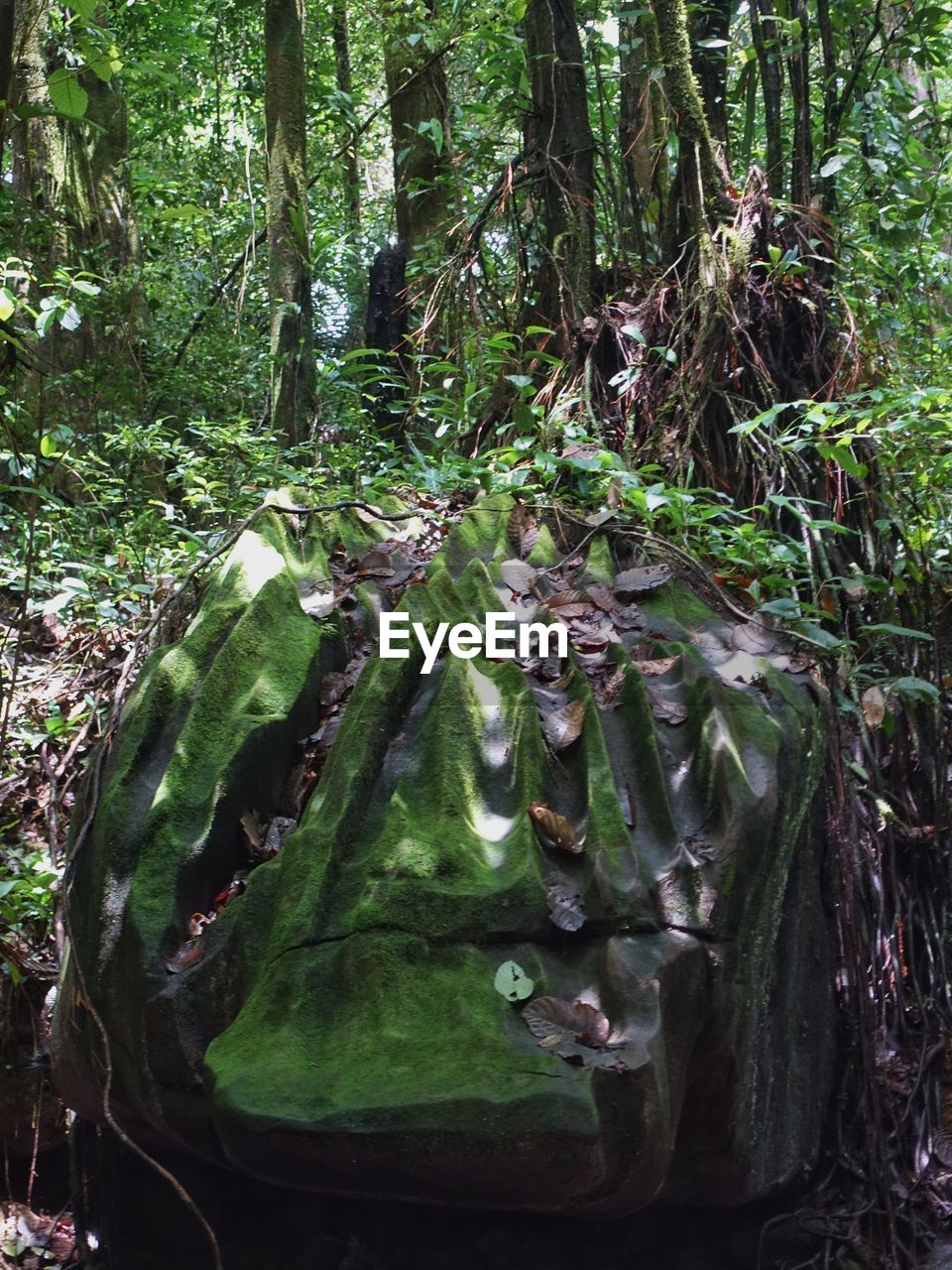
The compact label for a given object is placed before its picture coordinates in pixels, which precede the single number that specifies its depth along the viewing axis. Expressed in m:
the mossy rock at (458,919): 2.35
